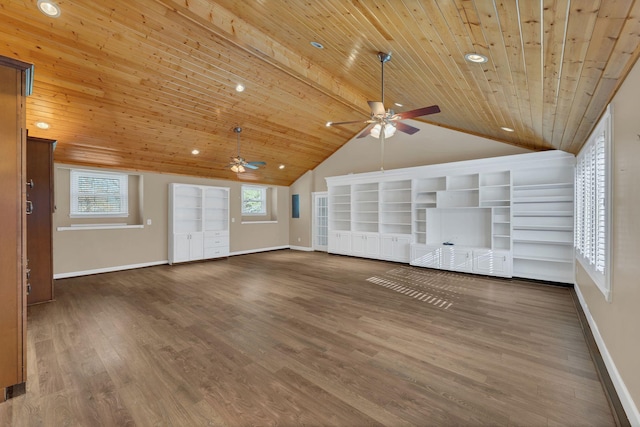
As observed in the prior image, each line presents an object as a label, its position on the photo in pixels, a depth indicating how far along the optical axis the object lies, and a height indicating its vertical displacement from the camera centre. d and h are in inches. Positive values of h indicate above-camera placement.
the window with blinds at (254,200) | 382.3 +18.9
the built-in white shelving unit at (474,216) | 210.5 -3.2
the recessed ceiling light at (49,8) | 112.1 +83.1
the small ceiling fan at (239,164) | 238.5 +41.7
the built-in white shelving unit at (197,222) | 291.0 -9.0
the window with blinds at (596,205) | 99.3 +2.7
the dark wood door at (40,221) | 163.3 -3.5
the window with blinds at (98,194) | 247.6 +18.6
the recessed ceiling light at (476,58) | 90.8 +50.1
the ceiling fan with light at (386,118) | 124.8 +47.3
